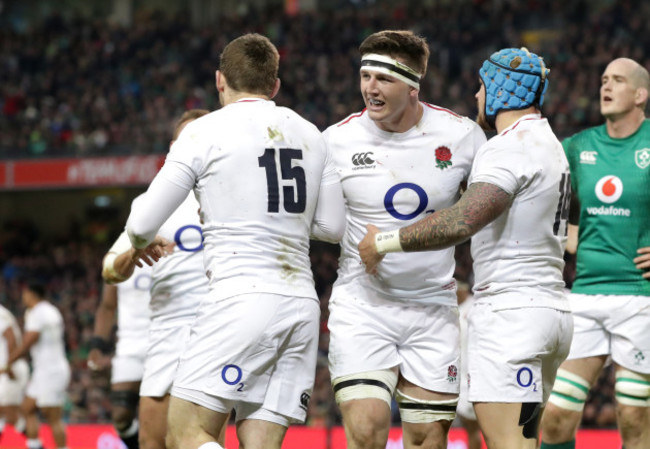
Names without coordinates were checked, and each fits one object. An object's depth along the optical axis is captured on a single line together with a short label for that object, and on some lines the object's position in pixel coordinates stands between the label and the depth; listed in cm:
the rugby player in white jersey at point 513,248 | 887
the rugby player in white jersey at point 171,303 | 1266
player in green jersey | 1155
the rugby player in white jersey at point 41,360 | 2377
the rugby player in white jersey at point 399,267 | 964
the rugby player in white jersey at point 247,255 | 848
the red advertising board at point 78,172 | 4425
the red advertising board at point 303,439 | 2025
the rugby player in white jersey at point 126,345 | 1548
